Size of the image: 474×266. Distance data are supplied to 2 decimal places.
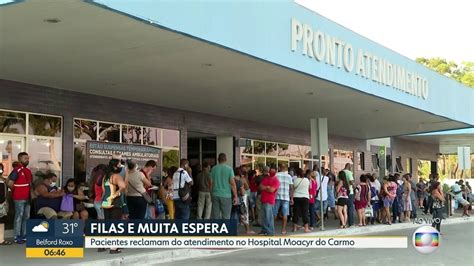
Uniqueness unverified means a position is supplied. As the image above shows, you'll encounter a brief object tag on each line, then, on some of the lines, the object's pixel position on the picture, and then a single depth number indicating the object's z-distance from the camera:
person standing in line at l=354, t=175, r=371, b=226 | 15.84
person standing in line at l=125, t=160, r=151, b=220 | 10.13
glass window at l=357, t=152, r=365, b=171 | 27.28
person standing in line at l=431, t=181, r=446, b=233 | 14.05
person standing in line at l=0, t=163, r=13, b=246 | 10.43
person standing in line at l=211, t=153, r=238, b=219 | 12.20
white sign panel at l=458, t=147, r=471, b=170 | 21.38
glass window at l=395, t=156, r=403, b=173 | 29.98
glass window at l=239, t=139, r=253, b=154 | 19.54
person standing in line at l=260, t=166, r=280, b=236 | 12.61
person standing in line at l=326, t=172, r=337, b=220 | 16.95
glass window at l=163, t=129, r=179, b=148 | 16.47
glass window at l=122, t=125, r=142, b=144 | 15.14
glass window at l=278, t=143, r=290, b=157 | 22.00
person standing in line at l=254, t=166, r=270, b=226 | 15.04
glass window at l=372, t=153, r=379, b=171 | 28.50
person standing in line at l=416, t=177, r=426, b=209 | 23.36
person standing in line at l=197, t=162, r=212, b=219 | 13.10
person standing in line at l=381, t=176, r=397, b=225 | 16.86
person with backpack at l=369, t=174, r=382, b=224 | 16.70
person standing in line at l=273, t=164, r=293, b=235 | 13.38
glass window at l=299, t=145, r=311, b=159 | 23.53
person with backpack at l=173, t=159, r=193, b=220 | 12.05
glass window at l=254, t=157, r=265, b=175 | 20.28
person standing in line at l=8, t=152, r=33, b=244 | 10.93
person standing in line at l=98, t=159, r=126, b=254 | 9.52
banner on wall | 14.08
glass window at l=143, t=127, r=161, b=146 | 15.81
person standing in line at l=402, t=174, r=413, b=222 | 18.12
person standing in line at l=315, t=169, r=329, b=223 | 14.92
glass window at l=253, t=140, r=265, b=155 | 20.52
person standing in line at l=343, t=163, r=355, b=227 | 15.38
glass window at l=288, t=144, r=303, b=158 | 22.73
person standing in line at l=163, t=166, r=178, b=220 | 12.30
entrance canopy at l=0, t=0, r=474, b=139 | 7.86
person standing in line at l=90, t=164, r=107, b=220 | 9.91
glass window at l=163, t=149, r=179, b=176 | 16.42
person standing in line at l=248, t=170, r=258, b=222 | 16.03
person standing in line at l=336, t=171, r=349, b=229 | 15.03
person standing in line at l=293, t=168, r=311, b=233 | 14.00
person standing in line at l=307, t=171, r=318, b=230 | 14.81
